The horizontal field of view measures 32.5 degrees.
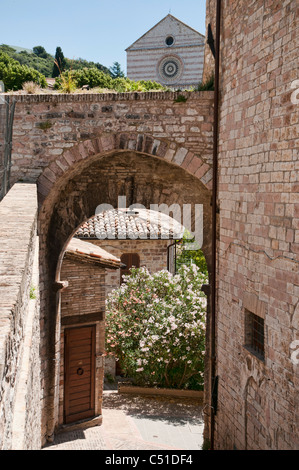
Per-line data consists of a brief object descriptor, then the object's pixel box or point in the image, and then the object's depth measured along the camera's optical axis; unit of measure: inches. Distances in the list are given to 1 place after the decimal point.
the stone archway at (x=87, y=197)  330.3
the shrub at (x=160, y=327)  454.6
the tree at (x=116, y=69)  2227.2
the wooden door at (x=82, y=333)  378.9
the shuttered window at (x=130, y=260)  581.4
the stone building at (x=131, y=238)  540.1
